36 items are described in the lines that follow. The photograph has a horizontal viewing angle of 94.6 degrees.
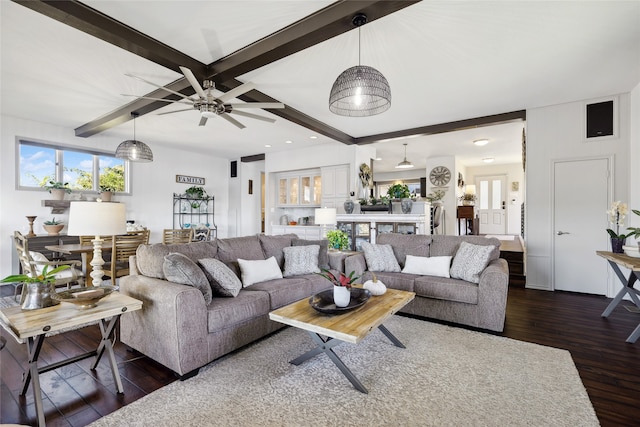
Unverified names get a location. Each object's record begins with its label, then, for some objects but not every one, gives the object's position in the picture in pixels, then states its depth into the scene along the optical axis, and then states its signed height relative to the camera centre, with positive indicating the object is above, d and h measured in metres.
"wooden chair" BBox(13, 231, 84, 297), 3.09 -0.64
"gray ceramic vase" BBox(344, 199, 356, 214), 6.34 +0.13
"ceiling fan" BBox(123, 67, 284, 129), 2.97 +1.17
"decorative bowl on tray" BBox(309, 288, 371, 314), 2.14 -0.71
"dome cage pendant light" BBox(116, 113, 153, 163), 4.36 +0.91
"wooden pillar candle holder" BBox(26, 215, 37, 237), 4.90 -0.19
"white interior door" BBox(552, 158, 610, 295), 4.25 -0.17
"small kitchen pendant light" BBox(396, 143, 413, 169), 7.87 +1.29
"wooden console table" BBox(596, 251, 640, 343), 2.69 -0.73
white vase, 2.23 -0.64
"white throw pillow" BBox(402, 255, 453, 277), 3.43 -0.64
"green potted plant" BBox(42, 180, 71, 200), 5.27 +0.41
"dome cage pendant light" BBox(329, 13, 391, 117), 2.26 +0.99
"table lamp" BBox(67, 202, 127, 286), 2.21 -0.05
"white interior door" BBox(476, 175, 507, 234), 10.09 +0.29
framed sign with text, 7.39 +0.83
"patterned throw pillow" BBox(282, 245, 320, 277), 3.48 -0.58
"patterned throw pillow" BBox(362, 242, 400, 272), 3.75 -0.59
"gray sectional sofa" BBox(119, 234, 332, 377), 2.09 -0.80
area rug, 1.71 -1.19
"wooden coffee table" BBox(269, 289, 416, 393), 1.86 -0.74
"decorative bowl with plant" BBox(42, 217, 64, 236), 4.98 -0.27
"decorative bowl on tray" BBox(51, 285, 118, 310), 1.86 -0.55
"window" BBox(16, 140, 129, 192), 5.18 +0.86
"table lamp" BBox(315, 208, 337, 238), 4.65 -0.05
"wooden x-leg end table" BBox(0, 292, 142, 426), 1.61 -0.63
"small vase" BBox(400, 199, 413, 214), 5.71 +0.14
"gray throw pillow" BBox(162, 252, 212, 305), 2.30 -0.48
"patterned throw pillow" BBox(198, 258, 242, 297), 2.60 -0.60
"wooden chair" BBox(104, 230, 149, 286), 3.71 -0.52
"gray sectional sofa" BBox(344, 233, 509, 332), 2.90 -0.78
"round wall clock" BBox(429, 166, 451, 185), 8.20 +1.03
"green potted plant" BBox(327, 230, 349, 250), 4.50 -0.42
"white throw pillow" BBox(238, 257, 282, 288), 3.01 -0.62
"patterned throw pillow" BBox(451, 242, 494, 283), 3.16 -0.55
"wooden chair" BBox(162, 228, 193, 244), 4.82 -0.40
